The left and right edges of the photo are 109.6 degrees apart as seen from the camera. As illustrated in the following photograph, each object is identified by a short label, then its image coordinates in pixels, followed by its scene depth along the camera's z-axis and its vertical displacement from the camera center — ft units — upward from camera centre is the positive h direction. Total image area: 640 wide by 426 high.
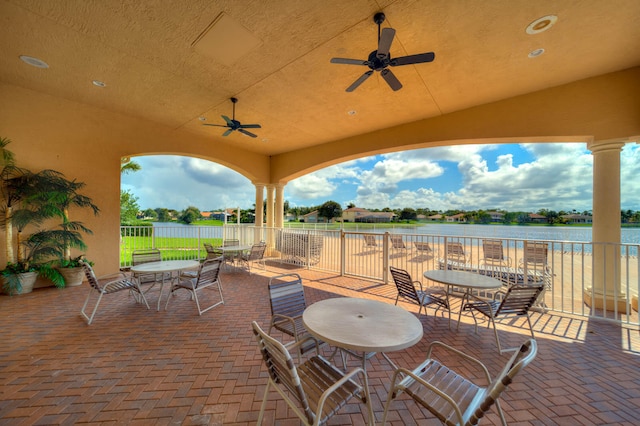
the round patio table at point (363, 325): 5.13 -2.94
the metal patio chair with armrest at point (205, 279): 11.91 -3.67
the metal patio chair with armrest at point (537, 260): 13.02 -2.95
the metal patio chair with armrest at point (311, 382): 4.04 -3.76
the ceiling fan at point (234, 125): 16.31 +6.66
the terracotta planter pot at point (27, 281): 14.38 -4.42
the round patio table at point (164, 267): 11.83 -3.02
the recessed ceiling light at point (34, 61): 12.23 +8.42
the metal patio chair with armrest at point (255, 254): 20.76 -3.72
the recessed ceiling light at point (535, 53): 11.10 +8.06
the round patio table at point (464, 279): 9.70 -3.05
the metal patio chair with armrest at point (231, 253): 22.40 -4.05
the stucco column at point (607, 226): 12.53 -0.65
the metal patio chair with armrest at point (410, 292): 10.17 -3.71
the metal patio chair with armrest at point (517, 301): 8.85 -3.48
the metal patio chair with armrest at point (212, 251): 19.16 -3.27
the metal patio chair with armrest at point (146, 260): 13.35 -3.14
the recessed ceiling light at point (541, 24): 9.26 +8.06
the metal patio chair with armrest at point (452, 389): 3.66 -3.83
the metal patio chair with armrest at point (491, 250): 17.06 -2.80
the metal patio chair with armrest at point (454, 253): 17.14 -3.15
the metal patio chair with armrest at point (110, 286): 10.91 -3.83
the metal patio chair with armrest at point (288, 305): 7.63 -3.37
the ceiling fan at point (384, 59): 8.63 +6.57
